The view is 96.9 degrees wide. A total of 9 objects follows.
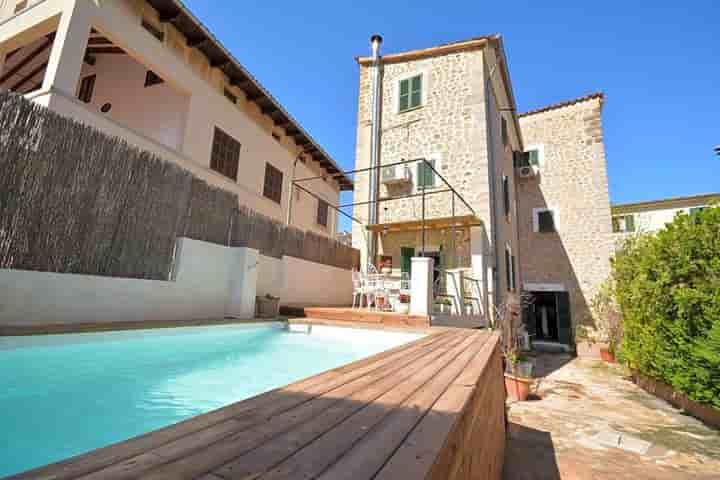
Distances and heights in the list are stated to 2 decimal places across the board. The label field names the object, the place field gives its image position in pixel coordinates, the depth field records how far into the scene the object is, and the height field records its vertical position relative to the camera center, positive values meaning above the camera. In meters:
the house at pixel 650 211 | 17.06 +5.46
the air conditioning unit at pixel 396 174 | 10.30 +4.02
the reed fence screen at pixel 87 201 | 3.80 +1.23
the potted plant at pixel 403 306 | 7.07 -0.12
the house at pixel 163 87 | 6.35 +5.45
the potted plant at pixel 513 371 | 6.02 -1.33
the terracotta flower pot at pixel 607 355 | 10.85 -1.56
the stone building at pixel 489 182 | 9.71 +4.47
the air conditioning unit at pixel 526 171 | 14.74 +6.14
